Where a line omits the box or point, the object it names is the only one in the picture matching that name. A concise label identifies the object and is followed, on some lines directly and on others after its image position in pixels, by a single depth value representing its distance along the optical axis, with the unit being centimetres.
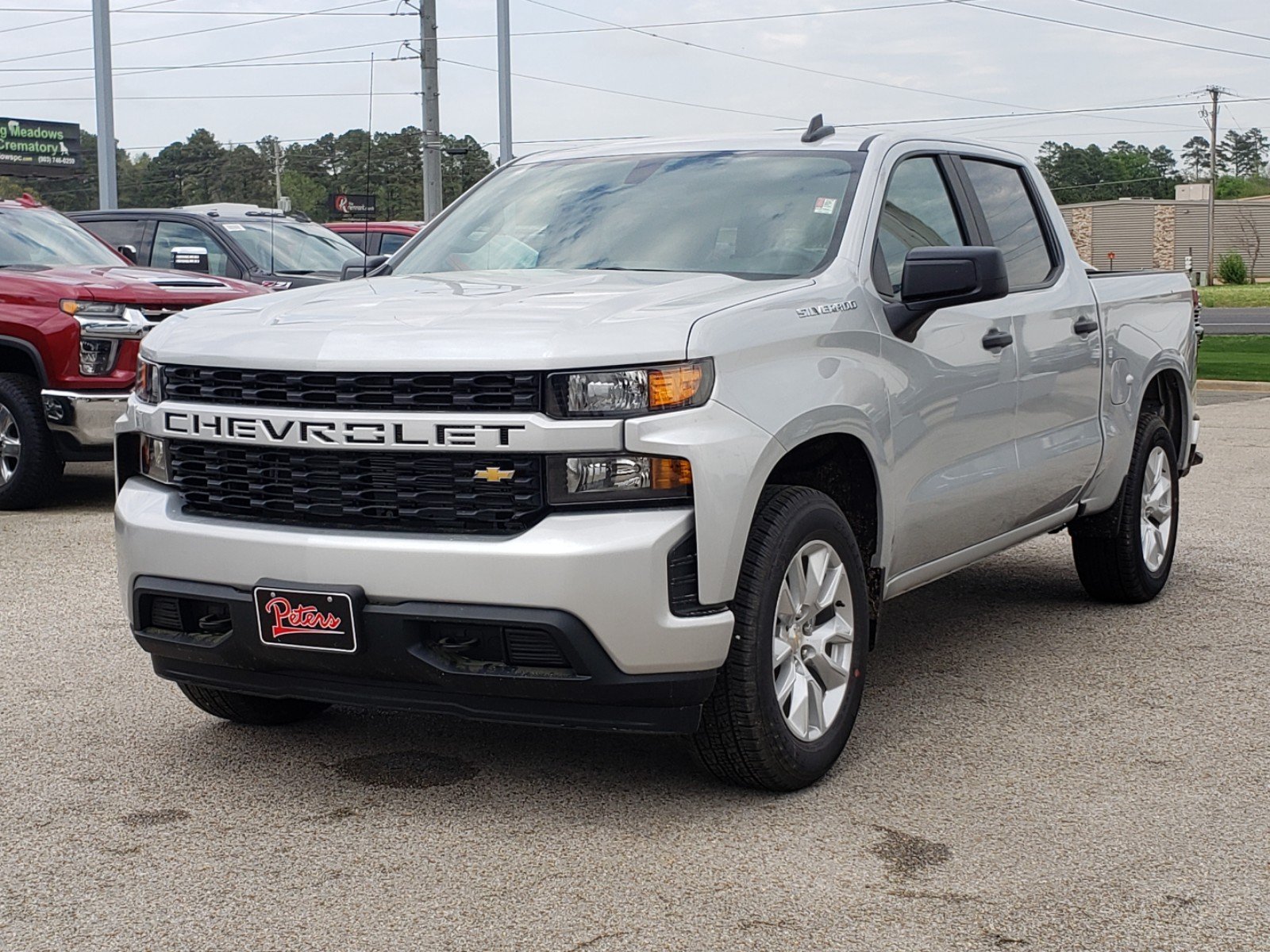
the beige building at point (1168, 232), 8094
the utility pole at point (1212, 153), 7581
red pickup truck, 908
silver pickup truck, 384
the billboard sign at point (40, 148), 7156
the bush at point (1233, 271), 6438
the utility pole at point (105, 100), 2089
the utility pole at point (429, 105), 2373
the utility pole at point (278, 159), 5913
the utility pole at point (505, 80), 2944
